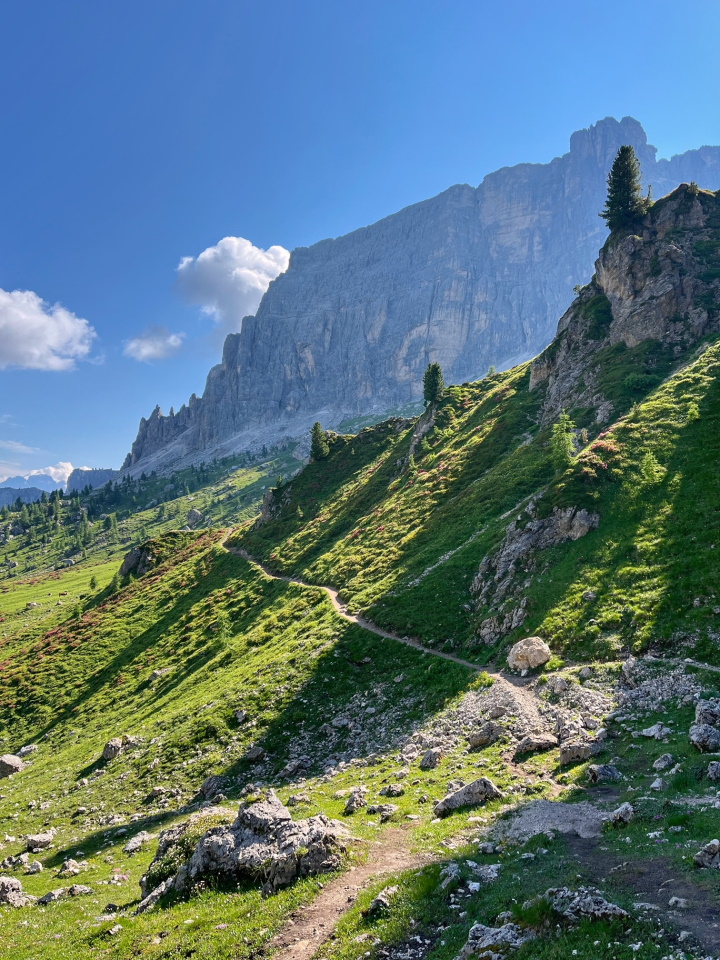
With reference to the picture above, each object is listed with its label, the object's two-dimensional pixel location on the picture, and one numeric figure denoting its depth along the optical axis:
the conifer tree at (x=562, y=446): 48.78
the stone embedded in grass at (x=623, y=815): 14.96
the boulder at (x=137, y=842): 26.84
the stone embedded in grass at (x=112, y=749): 42.38
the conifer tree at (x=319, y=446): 120.50
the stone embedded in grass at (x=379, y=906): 13.55
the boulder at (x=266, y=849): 17.00
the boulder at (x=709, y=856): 11.34
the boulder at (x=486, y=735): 25.34
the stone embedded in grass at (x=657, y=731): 20.39
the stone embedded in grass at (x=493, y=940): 10.31
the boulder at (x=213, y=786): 31.22
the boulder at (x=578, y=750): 20.80
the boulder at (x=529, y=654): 30.09
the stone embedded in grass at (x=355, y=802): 22.62
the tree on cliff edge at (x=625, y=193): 76.19
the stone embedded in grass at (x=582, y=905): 10.20
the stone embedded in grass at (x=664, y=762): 17.97
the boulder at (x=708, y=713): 19.64
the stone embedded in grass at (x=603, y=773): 18.42
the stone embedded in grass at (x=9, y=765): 51.16
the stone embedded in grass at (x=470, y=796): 19.59
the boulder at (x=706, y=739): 17.98
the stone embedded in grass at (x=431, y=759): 25.47
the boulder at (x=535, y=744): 22.91
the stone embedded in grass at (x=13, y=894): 21.69
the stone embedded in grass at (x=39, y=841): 30.47
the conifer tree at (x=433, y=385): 107.25
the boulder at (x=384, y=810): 20.88
